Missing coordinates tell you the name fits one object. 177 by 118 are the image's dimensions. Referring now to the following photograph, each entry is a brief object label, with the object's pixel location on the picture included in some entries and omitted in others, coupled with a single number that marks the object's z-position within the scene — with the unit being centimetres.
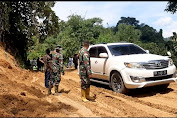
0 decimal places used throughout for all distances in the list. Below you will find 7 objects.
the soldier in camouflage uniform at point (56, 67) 777
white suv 732
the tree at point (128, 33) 6004
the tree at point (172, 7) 2482
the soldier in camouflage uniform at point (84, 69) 668
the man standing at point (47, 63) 862
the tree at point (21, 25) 1565
